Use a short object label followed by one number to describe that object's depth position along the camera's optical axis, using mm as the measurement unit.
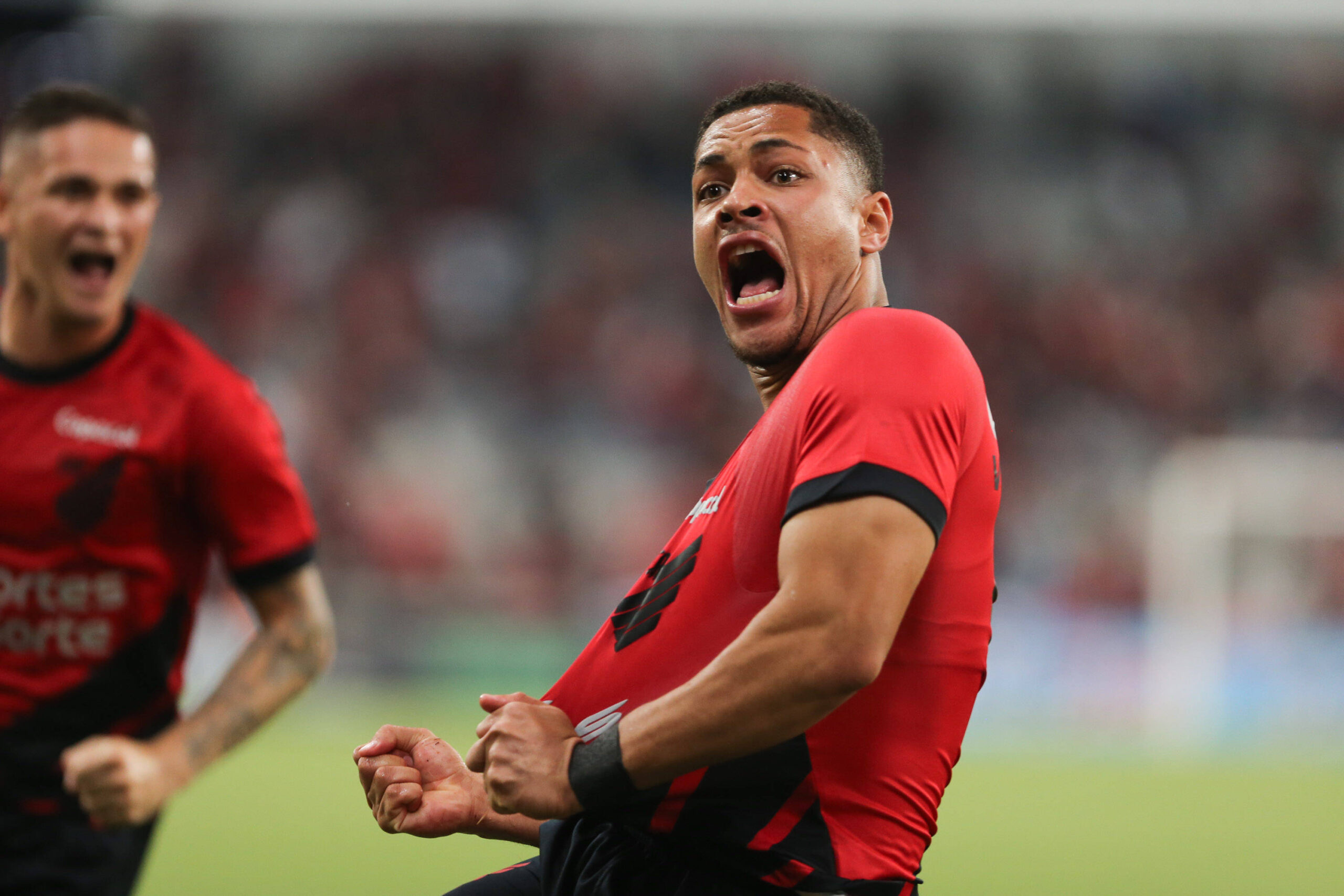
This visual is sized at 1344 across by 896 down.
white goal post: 24156
